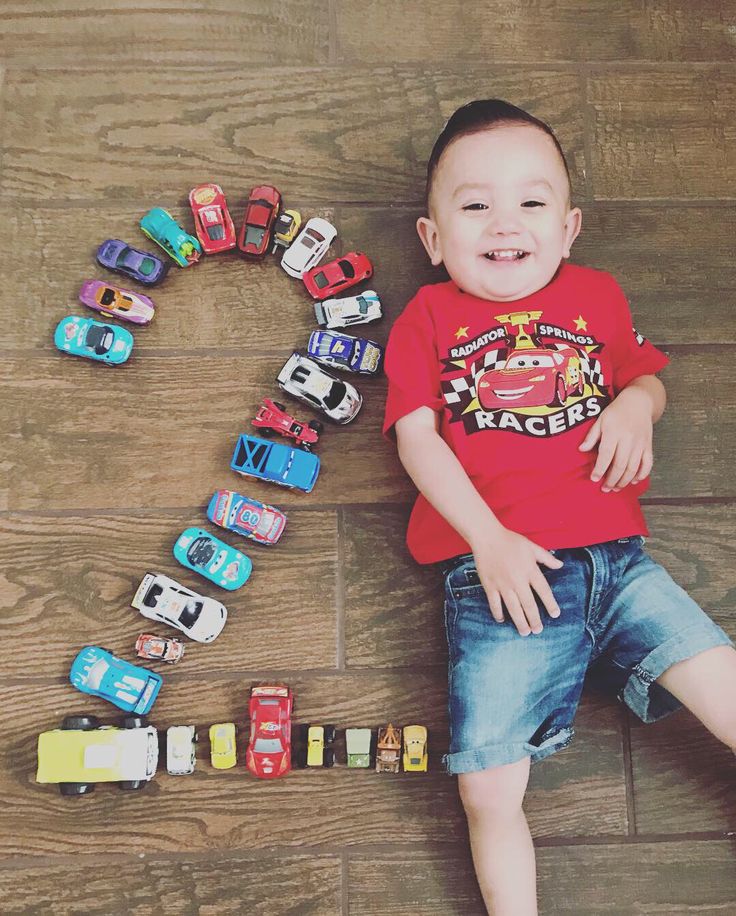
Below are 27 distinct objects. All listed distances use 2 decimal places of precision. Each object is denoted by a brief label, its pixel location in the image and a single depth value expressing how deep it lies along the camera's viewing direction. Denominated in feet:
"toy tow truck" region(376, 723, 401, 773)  3.53
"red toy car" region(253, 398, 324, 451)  3.71
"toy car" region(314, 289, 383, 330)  3.82
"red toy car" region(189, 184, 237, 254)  3.88
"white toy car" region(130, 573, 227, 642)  3.57
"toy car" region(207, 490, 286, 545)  3.65
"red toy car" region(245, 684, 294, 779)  3.47
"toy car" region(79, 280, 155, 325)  3.81
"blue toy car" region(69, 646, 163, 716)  3.52
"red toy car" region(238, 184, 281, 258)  3.87
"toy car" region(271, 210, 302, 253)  3.89
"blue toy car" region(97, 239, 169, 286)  3.84
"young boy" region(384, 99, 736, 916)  3.17
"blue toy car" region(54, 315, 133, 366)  3.76
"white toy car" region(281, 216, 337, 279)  3.88
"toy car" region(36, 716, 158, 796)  3.41
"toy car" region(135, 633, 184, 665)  3.59
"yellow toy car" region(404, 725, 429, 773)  3.52
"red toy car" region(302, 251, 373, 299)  3.85
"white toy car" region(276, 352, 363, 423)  3.70
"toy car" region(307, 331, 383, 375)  3.77
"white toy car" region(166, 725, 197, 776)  3.50
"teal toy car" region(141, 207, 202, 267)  3.85
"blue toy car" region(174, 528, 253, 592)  3.61
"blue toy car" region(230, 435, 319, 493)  3.64
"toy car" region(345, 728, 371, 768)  3.54
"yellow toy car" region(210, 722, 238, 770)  3.51
